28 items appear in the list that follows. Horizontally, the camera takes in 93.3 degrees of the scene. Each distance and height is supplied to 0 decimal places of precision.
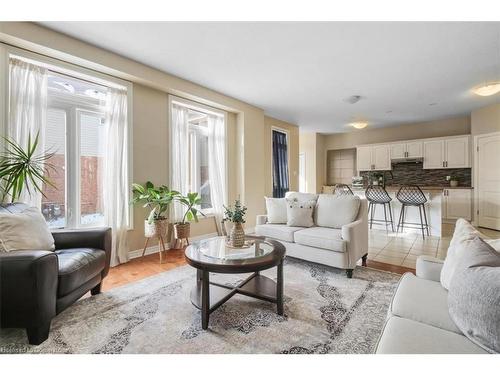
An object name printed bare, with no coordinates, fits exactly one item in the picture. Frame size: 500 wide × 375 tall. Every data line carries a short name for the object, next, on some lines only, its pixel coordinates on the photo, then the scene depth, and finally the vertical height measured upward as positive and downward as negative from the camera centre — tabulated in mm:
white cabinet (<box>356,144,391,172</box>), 6845 +880
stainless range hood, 6443 +737
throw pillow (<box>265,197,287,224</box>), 3443 -351
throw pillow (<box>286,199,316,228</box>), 3211 -365
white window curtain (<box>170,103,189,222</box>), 3803 +569
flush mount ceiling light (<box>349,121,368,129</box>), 5480 +1469
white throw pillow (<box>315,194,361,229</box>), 2994 -302
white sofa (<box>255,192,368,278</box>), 2566 -639
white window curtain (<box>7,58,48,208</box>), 2375 +869
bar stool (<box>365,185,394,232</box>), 4941 -211
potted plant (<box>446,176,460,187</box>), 5902 +169
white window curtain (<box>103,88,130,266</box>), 3074 +186
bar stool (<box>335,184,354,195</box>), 5626 -49
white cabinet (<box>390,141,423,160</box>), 6342 +1024
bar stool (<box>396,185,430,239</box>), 4500 -235
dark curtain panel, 6121 +604
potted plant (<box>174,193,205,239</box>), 3486 -420
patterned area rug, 1503 -1004
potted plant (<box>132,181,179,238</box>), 3172 -194
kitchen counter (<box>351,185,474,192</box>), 4557 -25
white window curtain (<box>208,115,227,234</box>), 4508 +454
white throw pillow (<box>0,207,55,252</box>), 1704 -334
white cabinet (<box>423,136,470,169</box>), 5680 +845
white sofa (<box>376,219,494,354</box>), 943 -633
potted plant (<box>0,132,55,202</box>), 2109 +193
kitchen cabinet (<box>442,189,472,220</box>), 5504 -413
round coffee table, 1708 -582
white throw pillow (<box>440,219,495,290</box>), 1272 -356
